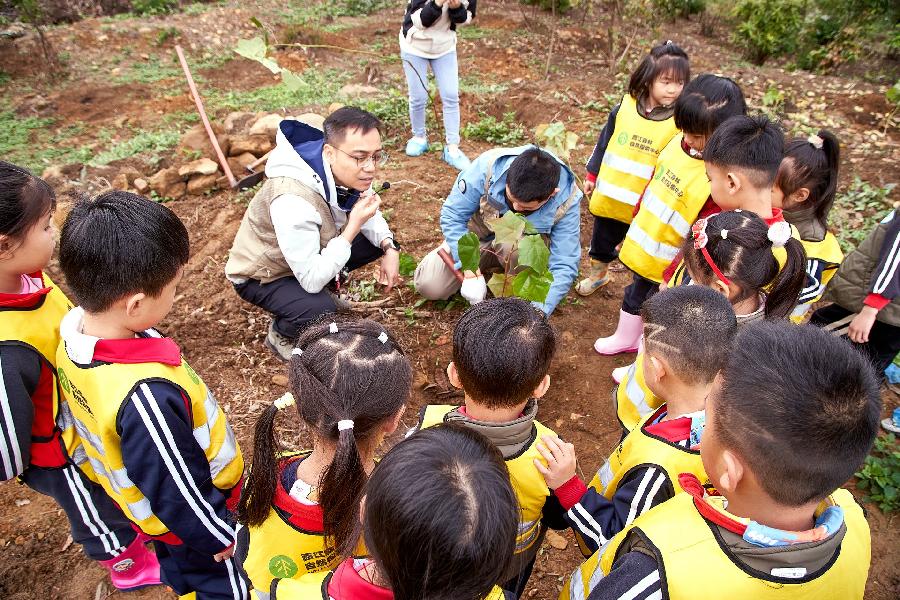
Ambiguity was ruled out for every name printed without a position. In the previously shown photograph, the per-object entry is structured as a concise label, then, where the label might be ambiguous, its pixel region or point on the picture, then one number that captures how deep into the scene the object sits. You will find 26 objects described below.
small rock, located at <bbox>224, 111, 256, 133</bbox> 5.88
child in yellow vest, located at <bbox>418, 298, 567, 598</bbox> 1.60
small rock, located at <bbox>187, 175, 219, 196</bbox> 4.98
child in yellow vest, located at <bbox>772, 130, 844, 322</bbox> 2.51
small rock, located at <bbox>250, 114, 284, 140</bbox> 5.57
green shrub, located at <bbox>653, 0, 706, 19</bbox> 10.99
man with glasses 2.71
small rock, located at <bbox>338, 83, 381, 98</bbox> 7.07
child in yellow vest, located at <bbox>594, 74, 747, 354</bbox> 2.70
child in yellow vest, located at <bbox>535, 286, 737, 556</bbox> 1.49
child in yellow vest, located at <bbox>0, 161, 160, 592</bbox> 1.59
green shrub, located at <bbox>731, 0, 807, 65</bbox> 9.07
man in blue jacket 2.69
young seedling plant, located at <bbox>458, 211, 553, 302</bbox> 2.49
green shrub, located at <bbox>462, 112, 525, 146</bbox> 5.86
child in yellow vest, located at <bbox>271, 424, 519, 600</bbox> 0.95
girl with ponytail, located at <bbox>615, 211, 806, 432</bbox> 2.13
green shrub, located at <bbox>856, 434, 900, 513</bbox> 2.69
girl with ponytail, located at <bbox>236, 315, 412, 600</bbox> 1.34
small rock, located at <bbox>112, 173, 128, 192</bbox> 4.86
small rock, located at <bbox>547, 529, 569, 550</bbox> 2.59
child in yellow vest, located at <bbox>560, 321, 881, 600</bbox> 1.04
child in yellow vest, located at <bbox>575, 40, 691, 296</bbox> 3.22
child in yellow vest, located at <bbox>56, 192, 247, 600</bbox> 1.50
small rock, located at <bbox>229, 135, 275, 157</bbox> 5.36
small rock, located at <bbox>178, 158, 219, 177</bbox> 4.97
